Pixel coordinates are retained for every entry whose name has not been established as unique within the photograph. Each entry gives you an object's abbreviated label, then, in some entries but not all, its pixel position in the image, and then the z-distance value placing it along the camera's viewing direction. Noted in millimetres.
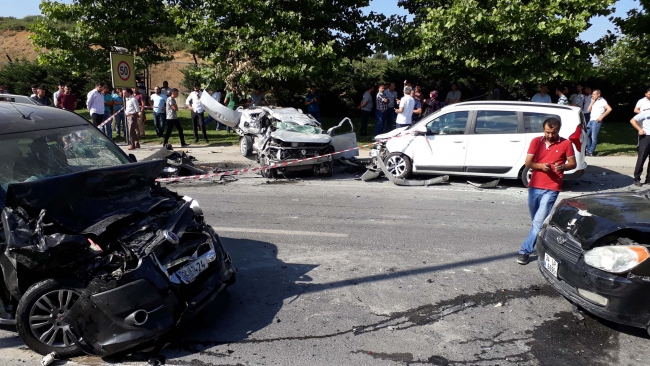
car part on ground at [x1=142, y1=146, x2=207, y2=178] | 10523
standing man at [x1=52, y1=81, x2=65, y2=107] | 15117
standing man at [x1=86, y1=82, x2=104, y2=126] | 15414
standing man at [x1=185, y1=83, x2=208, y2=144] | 16047
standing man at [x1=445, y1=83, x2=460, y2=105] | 16953
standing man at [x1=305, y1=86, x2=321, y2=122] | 17062
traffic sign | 14172
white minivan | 10125
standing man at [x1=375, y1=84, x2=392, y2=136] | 16281
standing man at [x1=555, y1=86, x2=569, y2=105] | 15094
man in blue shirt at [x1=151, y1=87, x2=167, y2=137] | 16188
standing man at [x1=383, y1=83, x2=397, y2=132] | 16578
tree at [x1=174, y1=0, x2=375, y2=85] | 15500
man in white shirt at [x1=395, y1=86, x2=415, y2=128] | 13477
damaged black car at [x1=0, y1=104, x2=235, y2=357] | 3639
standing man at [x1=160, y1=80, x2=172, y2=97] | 17547
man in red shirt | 5633
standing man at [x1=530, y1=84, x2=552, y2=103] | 14986
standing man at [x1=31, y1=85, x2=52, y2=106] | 14109
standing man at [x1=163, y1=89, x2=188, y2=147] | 14344
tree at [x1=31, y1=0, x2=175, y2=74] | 17594
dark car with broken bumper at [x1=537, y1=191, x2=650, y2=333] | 3881
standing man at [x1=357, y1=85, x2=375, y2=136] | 17328
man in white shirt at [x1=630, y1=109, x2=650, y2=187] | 10242
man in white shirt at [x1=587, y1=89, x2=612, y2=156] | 13352
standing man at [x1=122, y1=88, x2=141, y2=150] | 14707
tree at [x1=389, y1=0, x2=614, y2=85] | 13562
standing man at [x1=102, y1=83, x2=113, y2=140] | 16703
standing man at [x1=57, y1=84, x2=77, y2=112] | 15070
